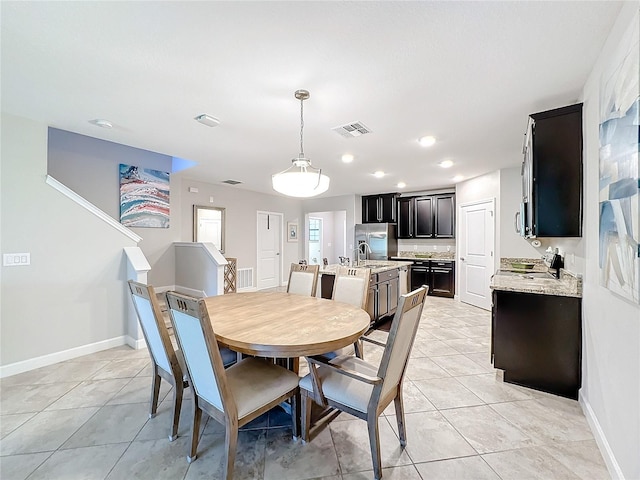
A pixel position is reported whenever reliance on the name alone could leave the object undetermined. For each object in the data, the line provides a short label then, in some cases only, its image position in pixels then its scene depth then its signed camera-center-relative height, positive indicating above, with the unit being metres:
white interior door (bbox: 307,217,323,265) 9.17 +0.00
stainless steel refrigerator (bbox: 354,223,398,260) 6.71 +0.06
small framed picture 7.95 +0.27
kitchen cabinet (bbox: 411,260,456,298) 5.95 -0.74
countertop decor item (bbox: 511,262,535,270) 3.83 -0.32
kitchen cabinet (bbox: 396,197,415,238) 6.64 +0.59
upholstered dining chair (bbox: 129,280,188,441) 1.73 -0.66
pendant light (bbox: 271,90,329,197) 2.31 +0.51
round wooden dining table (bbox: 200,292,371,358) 1.54 -0.54
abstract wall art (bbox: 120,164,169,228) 4.08 +0.65
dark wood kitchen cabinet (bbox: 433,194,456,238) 6.09 +0.55
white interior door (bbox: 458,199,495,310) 4.93 -0.19
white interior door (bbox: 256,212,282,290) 7.18 -0.24
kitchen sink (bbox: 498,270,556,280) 2.94 -0.36
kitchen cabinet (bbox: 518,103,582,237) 2.18 +0.56
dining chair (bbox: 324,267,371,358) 2.62 -0.44
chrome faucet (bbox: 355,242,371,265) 6.95 -0.19
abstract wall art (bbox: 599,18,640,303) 1.23 +0.33
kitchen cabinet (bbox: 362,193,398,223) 6.85 +0.83
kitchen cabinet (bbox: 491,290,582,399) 2.26 -0.82
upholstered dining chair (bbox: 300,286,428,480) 1.48 -0.83
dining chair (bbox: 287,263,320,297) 2.97 -0.41
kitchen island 3.95 -0.66
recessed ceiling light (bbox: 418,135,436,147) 3.24 +1.18
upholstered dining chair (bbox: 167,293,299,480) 1.38 -0.84
